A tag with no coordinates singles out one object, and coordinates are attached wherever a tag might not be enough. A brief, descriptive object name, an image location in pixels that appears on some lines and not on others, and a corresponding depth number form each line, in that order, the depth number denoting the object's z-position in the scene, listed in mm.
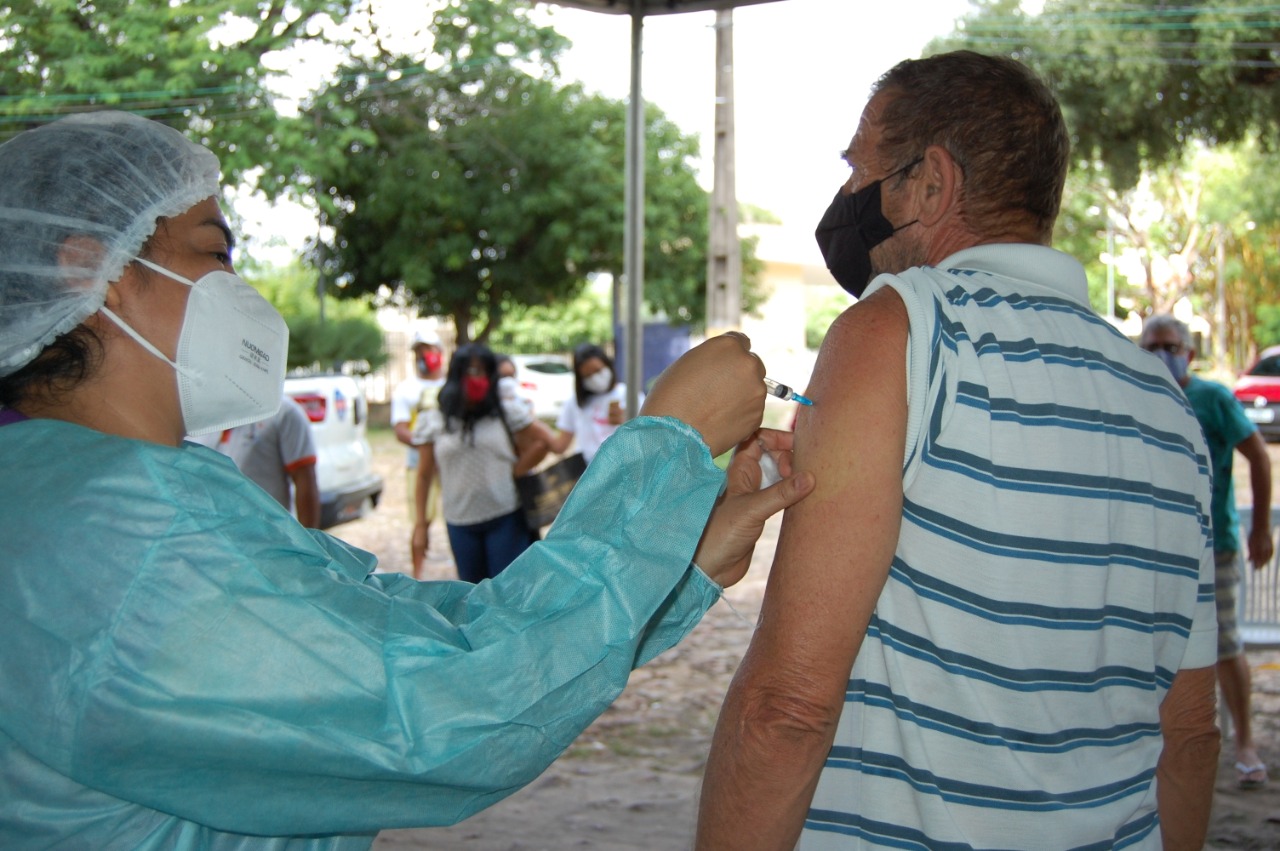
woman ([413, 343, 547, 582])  6227
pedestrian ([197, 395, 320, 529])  5547
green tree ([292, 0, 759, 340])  18969
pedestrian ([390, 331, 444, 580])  8086
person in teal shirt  5094
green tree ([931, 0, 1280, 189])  15406
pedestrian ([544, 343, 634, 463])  7855
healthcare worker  1138
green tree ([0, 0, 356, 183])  8273
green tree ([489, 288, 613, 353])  35625
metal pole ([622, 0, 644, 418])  6551
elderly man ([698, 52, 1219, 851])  1504
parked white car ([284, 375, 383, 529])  8562
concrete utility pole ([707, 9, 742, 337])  11930
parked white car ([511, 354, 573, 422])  24078
